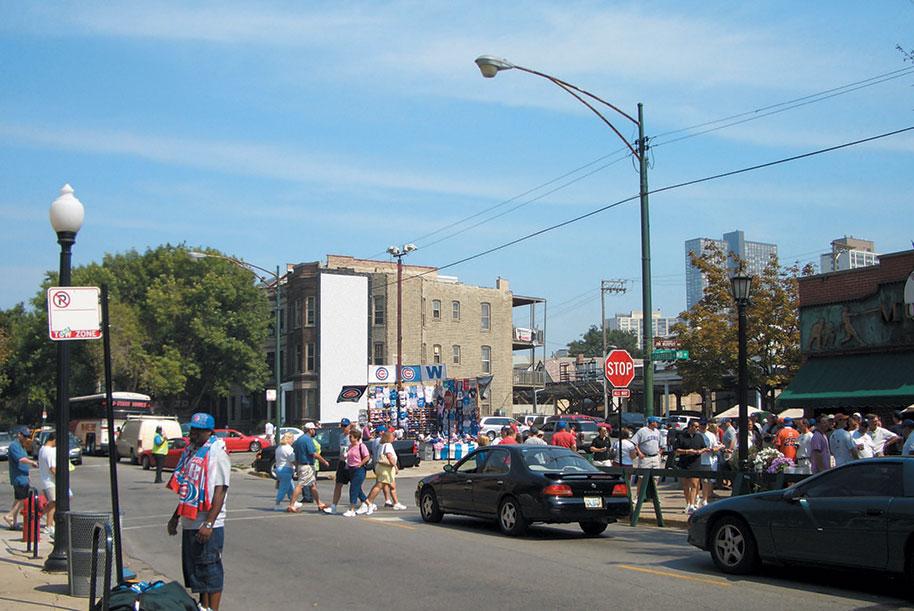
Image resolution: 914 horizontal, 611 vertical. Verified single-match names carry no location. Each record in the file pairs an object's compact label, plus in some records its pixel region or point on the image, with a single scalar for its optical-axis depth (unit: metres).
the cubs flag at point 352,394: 45.72
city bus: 45.81
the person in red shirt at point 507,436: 20.80
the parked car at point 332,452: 30.14
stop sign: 17.86
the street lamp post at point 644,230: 18.98
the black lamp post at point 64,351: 11.09
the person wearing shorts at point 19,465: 15.43
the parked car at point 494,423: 46.96
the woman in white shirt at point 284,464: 19.08
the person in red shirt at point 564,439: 20.95
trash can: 10.04
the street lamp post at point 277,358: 36.88
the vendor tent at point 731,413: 40.88
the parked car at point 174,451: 30.92
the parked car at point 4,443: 46.65
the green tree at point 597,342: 142.75
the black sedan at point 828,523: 9.22
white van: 39.25
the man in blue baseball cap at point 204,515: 7.66
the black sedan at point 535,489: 14.15
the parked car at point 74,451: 36.20
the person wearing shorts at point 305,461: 19.00
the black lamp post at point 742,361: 15.29
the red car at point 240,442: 47.44
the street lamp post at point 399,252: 43.47
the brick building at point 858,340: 24.83
